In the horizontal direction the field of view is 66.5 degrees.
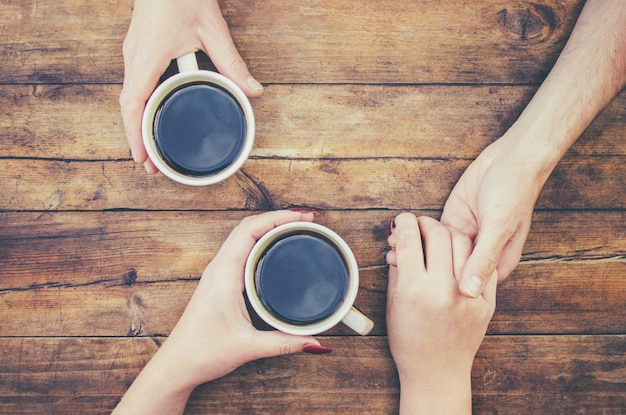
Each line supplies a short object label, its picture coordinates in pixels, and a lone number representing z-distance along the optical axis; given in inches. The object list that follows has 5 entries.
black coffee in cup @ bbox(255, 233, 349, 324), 35.6
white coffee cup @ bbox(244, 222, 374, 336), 33.8
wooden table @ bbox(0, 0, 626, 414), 42.9
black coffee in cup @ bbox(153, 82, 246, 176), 35.5
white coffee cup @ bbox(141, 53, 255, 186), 34.2
